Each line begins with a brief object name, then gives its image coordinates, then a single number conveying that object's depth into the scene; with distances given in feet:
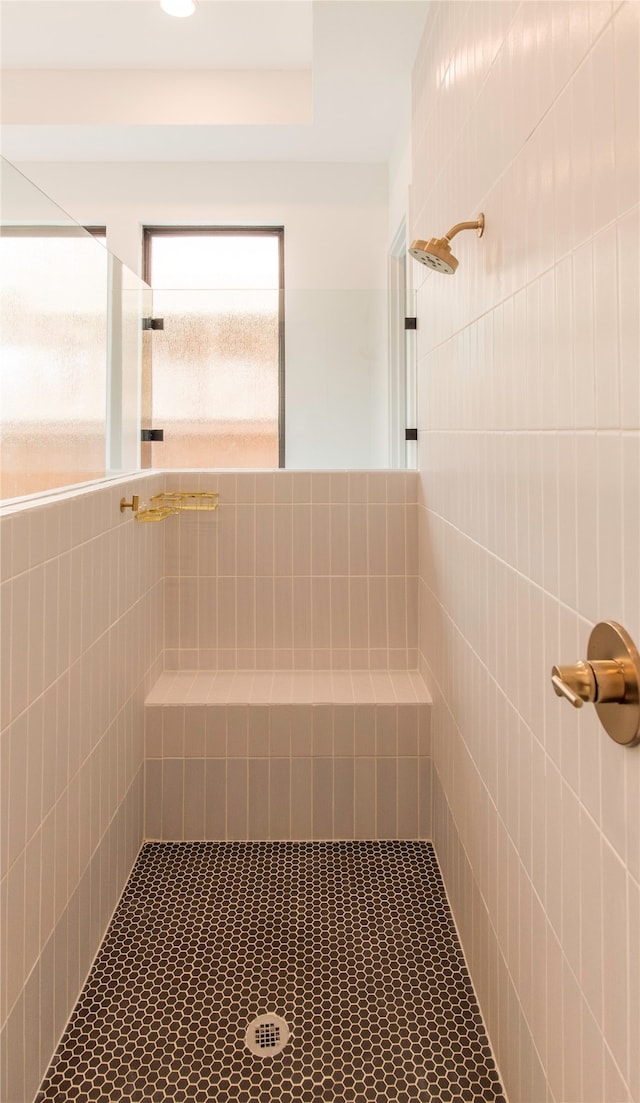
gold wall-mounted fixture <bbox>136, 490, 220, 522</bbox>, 8.40
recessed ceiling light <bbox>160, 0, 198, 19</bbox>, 9.58
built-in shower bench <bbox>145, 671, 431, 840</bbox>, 7.51
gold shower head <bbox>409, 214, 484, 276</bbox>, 4.96
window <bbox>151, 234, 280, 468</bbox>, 8.80
